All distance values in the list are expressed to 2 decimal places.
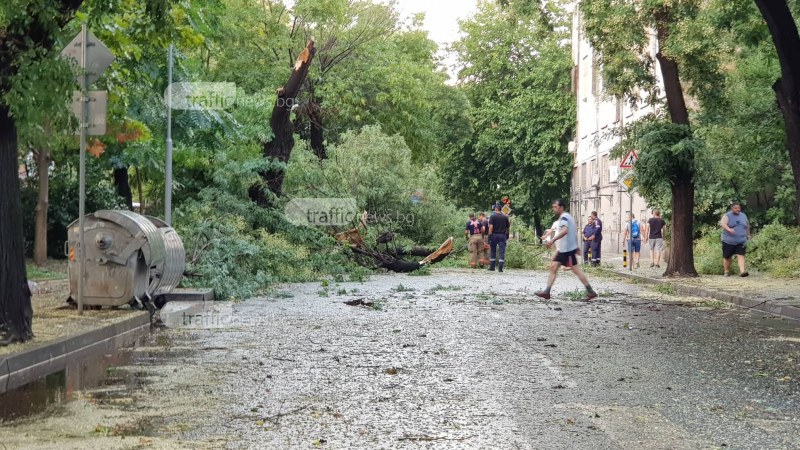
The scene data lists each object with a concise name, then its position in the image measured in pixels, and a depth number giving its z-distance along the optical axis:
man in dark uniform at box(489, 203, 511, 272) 30.38
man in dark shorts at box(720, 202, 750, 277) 25.27
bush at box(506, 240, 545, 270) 33.88
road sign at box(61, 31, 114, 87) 12.64
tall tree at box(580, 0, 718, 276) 24.55
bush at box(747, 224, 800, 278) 26.91
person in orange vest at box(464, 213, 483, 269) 32.44
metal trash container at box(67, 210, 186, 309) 14.07
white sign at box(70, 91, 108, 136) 12.99
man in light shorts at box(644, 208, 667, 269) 31.62
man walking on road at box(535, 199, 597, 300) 19.12
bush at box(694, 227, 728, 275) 27.59
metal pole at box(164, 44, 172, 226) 26.02
